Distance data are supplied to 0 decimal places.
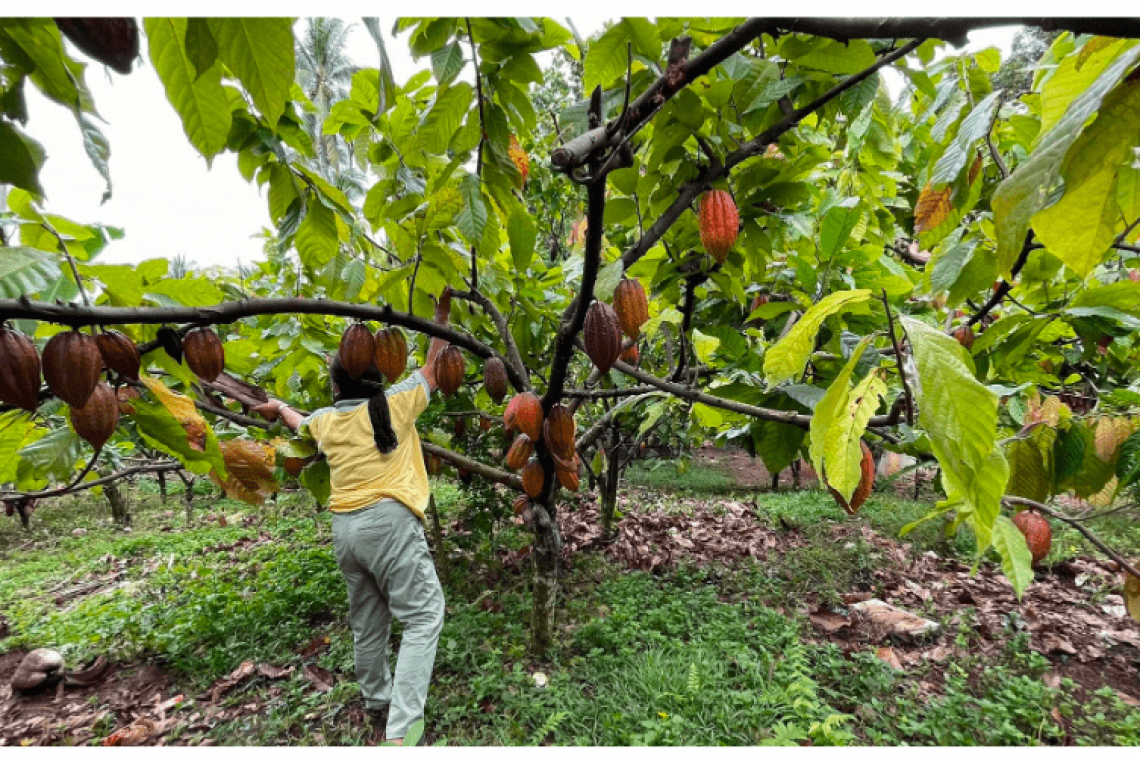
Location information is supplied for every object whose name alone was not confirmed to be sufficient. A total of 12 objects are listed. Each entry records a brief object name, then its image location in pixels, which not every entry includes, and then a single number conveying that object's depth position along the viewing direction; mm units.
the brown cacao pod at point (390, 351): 1222
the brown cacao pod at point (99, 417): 766
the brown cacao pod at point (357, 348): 1156
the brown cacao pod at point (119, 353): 755
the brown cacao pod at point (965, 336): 1245
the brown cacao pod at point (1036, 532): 1466
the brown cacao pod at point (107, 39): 455
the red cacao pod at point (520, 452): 1877
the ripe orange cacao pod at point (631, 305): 1146
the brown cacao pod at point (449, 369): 1580
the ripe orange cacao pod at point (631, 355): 1670
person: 1838
